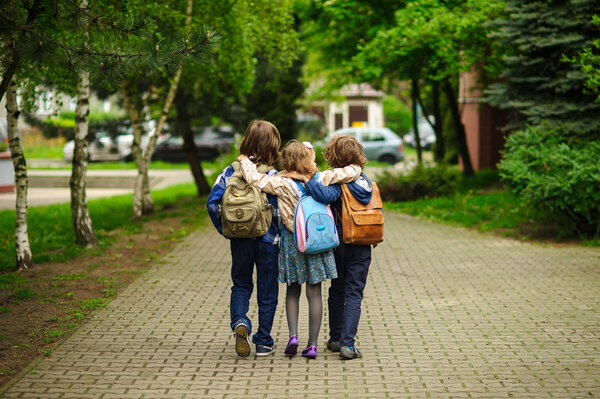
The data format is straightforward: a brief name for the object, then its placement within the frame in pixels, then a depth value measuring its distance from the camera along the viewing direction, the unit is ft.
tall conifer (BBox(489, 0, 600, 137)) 41.70
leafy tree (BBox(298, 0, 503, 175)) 53.01
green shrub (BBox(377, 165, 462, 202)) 60.23
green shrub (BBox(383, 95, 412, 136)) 180.52
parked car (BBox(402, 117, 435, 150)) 149.58
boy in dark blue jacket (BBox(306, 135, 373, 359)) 18.78
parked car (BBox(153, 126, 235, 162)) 111.34
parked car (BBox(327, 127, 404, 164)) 111.55
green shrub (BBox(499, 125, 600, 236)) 36.01
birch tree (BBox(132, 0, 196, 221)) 47.39
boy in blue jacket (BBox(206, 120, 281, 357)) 18.75
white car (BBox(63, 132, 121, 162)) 107.86
